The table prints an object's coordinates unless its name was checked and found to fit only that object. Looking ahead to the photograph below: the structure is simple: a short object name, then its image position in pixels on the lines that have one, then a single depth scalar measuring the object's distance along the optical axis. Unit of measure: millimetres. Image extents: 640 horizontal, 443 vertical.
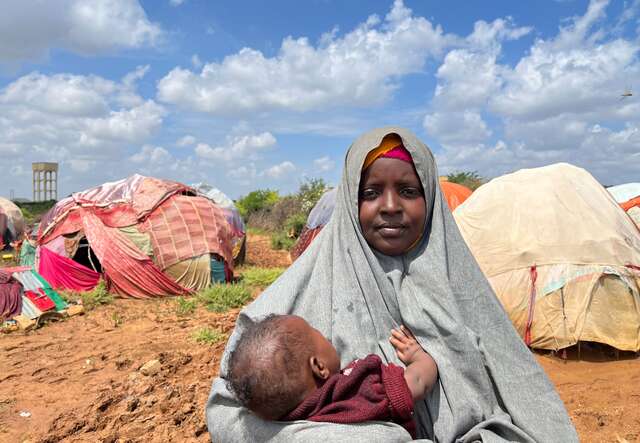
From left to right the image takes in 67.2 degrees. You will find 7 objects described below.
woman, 1495
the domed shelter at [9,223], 16266
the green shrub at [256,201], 24109
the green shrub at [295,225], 17250
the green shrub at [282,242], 16859
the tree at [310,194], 18812
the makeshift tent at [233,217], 12531
